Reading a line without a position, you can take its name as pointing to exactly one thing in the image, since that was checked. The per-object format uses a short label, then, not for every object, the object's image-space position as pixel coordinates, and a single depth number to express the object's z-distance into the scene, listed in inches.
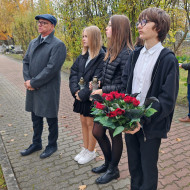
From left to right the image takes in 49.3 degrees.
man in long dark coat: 125.0
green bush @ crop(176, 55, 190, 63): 209.8
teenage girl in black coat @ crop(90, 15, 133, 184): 97.4
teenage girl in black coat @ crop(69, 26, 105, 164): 113.7
